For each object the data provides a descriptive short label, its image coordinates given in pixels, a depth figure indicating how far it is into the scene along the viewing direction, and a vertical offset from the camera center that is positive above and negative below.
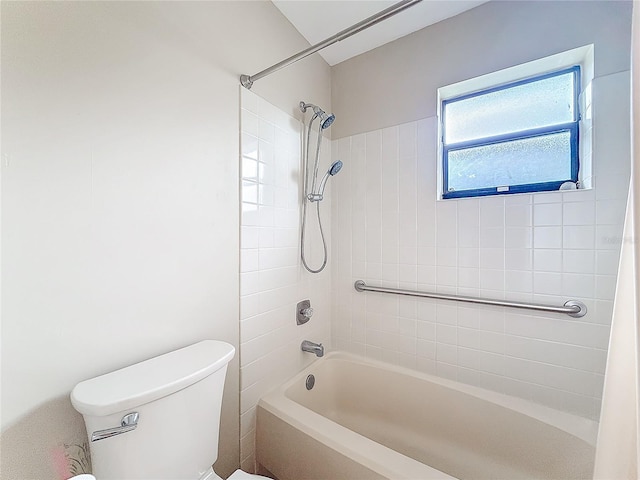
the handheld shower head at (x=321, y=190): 1.62 +0.29
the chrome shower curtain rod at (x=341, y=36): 0.80 +0.71
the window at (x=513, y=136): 1.34 +0.55
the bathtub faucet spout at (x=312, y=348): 1.61 -0.70
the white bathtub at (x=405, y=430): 1.05 -0.95
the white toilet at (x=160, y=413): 0.66 -0.51
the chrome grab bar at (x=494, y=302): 1.19 -0.35
